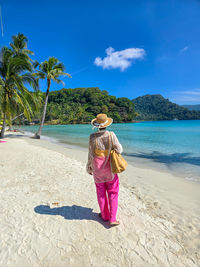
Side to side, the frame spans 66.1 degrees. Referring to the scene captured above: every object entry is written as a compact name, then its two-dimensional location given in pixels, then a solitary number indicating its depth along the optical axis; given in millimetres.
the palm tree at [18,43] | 15766
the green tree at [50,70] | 15492
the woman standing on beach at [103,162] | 2346
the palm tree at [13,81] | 11992
